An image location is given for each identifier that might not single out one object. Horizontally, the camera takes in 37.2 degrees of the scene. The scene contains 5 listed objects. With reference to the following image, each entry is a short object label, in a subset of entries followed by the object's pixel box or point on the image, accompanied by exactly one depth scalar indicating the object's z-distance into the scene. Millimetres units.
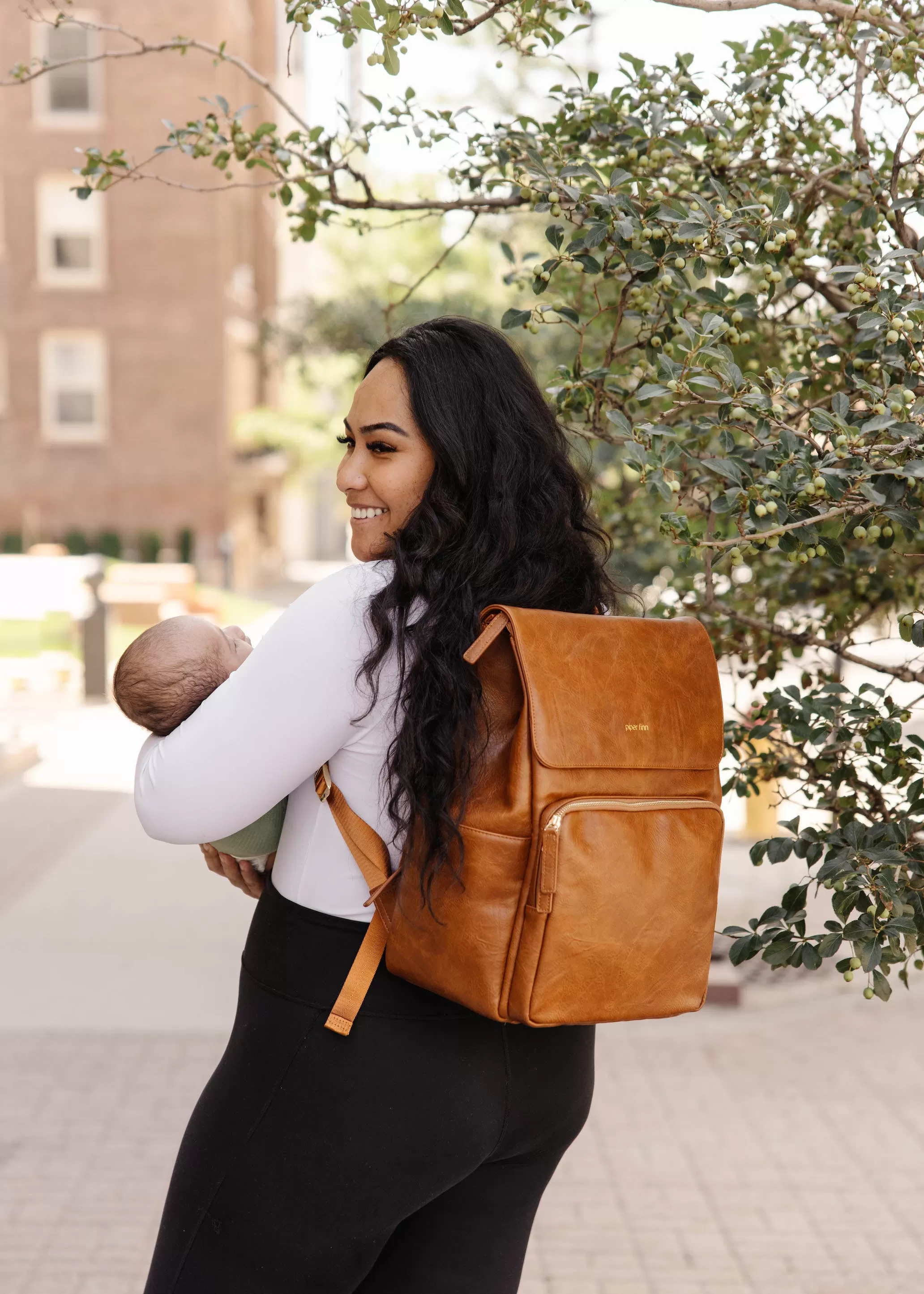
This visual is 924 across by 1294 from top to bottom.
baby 1888
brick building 26562
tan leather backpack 1611
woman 1657
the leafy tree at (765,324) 1980
